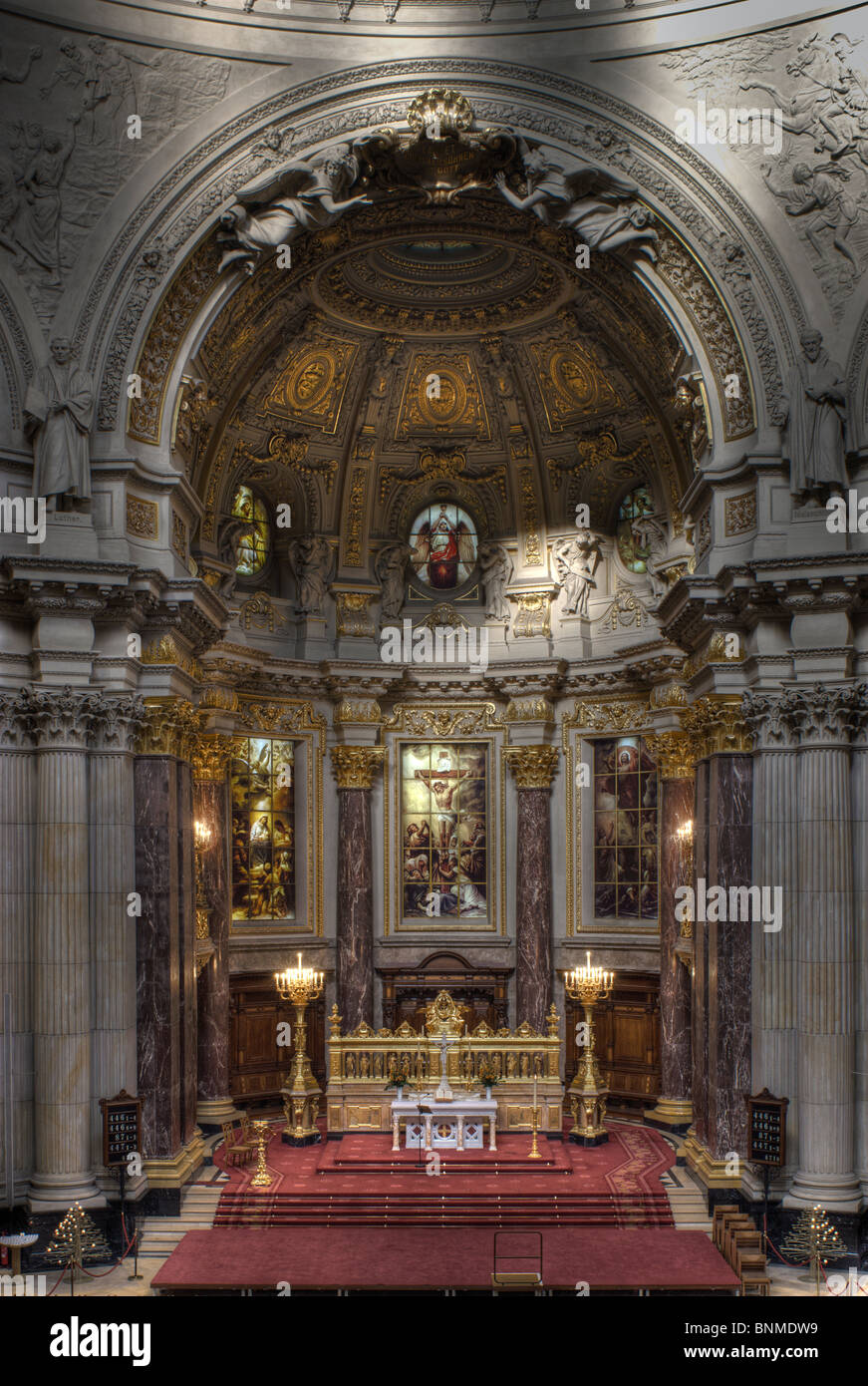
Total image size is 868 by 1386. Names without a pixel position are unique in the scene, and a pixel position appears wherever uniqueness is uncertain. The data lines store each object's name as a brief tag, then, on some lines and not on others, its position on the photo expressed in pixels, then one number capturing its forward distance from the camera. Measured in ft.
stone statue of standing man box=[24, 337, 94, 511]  70.18
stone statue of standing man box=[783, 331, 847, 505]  69.46
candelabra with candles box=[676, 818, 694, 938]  88.23
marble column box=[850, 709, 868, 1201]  67.62
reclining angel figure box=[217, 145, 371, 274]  75.97
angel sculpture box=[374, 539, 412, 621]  106.01
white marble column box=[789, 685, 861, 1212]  66.95
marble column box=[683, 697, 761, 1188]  70.69
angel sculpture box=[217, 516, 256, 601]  96.94
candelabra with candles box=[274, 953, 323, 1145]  84.69
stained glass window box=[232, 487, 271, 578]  101.24
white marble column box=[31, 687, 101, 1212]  67.72
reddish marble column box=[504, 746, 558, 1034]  98.22
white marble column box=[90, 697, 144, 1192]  70.18
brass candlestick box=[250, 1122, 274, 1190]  74.28
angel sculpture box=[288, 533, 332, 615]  102.94
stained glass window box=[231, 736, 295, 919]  98.53
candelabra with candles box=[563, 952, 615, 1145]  84.38
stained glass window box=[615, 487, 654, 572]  100.68
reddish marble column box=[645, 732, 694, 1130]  88.07
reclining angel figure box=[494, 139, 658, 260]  76.23
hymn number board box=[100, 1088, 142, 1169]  67.92
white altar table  80.43
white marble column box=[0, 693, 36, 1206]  68.18
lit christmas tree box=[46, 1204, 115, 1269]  63.82
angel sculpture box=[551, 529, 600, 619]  101.71
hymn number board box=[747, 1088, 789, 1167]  67.05
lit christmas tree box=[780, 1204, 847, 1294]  63.00
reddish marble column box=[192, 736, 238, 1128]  88.89
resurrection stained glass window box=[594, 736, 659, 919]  97.45
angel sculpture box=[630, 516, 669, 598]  96.84
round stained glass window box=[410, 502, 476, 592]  107.76
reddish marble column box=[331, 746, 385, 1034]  98.89
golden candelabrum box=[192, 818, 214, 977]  86.38
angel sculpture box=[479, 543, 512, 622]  105.09
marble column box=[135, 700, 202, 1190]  71.61
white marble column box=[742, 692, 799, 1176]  69.46
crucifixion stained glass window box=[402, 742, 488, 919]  104.17
